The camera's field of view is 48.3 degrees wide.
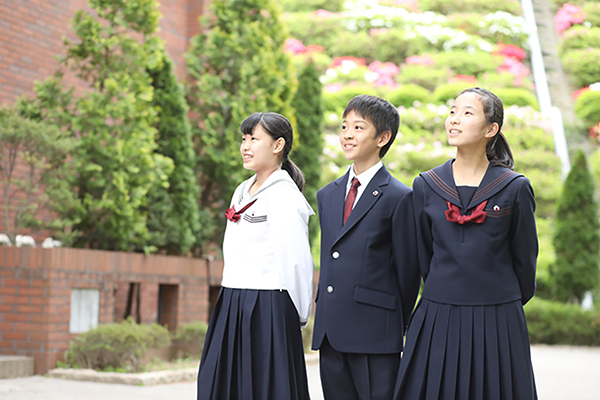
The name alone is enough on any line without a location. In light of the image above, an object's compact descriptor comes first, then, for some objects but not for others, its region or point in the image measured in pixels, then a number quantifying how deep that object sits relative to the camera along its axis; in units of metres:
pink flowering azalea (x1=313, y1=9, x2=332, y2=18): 23.42
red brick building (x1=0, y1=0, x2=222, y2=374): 6.42
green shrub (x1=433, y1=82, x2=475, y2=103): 19.84
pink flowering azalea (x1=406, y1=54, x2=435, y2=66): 21.64
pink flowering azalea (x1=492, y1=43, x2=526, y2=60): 22.75
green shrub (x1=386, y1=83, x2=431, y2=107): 19.95
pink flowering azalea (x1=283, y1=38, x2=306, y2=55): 21.36
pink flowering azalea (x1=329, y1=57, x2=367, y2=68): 21.59
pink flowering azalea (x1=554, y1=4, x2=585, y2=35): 24.34
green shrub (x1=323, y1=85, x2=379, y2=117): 19.73
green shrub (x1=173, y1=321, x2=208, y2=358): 7.72
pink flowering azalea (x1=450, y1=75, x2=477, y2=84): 20.45
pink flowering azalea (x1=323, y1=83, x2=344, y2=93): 20.11
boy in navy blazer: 3.10
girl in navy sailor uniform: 2.76
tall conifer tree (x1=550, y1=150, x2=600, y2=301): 13.75
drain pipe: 20.48
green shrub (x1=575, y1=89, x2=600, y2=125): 21.56
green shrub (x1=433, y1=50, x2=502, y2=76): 21.53
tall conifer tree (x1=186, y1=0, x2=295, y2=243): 9.42
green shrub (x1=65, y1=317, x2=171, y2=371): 6.46
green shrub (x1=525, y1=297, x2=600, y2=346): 12.85
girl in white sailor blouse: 3.26
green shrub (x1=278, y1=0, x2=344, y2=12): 24.92
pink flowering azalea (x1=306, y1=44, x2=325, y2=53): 22.35
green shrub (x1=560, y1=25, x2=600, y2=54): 23.31
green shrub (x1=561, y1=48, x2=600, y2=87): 22.92
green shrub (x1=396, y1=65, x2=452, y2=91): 21.16
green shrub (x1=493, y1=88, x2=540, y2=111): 20.16
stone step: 6.03
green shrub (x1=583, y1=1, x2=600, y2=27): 23.61
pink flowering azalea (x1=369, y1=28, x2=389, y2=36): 22.56
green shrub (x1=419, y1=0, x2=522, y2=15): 24.20
